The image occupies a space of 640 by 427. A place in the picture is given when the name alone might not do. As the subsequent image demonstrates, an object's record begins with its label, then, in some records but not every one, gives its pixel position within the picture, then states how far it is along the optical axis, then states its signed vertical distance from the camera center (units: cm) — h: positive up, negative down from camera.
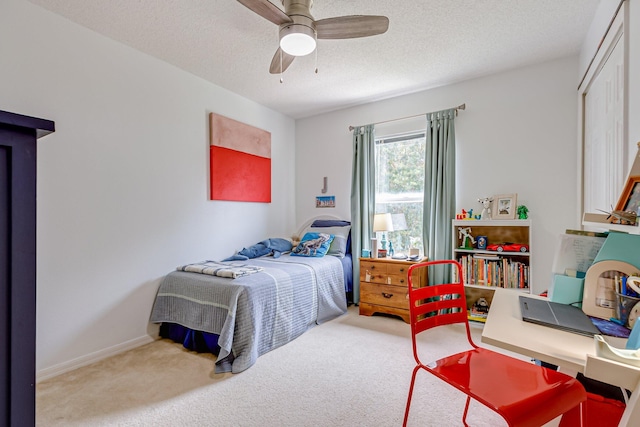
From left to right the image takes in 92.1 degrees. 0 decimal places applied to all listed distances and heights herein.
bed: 234 -82
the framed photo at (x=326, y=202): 426 +12
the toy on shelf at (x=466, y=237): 319 -27
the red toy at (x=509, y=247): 290 -35
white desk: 65 -42
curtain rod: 329 +111
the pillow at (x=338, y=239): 383 -37
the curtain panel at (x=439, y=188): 331 +25
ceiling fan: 186 +115
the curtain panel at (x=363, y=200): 386 +13
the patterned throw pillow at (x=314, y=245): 365 -43
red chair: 108 -69
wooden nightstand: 326 -81
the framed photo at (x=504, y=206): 299 +5
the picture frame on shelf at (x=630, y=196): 125 +7
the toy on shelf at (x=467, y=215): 322 -4
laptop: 109 -41
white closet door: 172 +50
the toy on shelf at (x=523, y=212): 296 -1
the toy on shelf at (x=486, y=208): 313 +3
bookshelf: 289 -46
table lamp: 347 -14
